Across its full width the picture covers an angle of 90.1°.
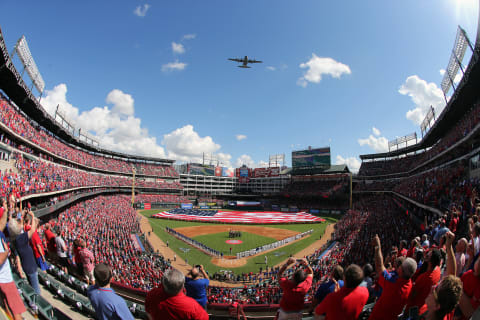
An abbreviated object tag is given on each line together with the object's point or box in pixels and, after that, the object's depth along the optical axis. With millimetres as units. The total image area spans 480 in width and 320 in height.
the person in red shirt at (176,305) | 2691
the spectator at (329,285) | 3981
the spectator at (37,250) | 5422
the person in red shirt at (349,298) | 2871
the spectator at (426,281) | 3664
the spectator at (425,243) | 7018
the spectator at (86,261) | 5809
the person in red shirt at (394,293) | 3309
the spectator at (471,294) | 2807
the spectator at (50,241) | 6453
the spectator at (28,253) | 4504
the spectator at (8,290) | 3119
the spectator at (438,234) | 7036
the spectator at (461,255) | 4039
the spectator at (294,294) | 3715
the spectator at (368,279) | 5085
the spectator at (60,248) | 6730
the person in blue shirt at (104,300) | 2902
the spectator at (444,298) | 2141
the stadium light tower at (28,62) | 26641
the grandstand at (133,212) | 10297
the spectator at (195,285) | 4203
